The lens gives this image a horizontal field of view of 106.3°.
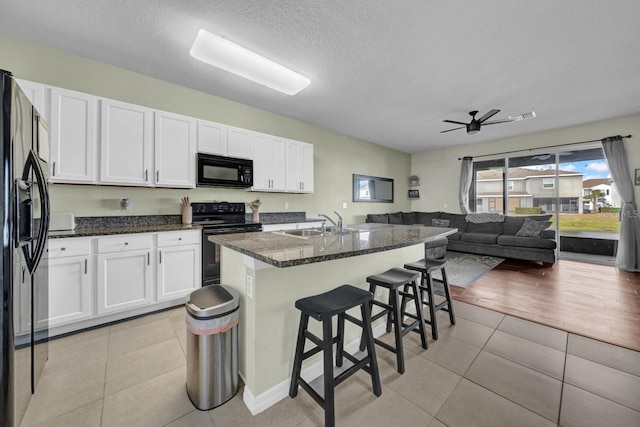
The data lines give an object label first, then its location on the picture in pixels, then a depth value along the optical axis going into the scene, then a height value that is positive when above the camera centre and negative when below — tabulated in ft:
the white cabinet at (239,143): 10.84 +3.27
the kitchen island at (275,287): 4.30 -1.53
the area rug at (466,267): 11.72 -3.10
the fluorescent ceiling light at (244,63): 7.17 +5.04
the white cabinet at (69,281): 6.47 -1.90
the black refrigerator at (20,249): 3.50 -0.60
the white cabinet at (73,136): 7.27 +2.41
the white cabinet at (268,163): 11.78 +2.57
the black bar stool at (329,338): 3.88 -2.23
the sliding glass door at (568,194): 15.05 +1.37
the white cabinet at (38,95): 6.83 +3.44
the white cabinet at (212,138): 10.02 +3.23
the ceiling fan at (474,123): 12.31 +4.75
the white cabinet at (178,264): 8.19 -1.80
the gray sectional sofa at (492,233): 14.53 -1.40
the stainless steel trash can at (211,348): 4.38 -2.56
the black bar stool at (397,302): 5.32 -2.16
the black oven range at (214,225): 9.07 -0.47
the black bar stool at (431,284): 6.68 -2.03
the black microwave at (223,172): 9.95 +1.83
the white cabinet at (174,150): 9.04 +2.47
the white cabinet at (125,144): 8.01 +2.42
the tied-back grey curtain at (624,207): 13.28 +0.37
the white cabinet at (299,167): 13.04 +2.62
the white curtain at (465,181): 19.93 +2.72
